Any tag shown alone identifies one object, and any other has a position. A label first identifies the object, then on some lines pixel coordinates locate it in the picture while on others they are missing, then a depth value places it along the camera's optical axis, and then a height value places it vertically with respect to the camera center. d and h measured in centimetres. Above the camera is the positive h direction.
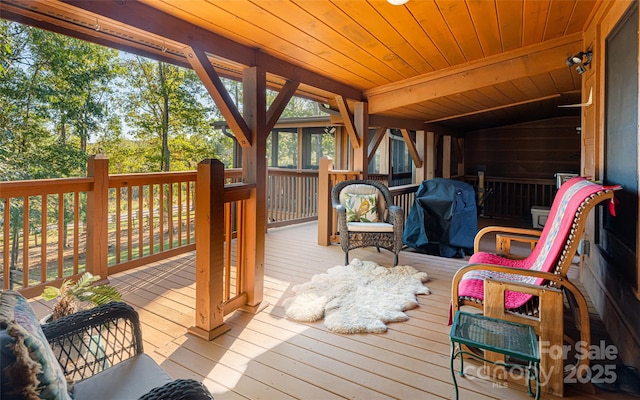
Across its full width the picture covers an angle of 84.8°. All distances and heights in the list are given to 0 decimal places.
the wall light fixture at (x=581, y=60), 306 +121
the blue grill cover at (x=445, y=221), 467 -33
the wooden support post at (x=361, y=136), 501 +87
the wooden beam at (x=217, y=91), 253 +79
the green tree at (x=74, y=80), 780 +277
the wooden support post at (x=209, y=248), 242 -37
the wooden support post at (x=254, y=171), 291 +21
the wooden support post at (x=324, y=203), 499 -10
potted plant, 173 -51
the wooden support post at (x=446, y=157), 781 +89
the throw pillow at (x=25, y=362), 75 -38
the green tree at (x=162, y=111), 1013 +251
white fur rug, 267 -89
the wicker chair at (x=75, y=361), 77 -52
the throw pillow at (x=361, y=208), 453 -15
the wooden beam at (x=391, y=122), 519 +120
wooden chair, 184 -52
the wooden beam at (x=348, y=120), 464 +106
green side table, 155 -68
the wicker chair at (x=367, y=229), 409 -39
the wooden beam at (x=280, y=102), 307 +87
